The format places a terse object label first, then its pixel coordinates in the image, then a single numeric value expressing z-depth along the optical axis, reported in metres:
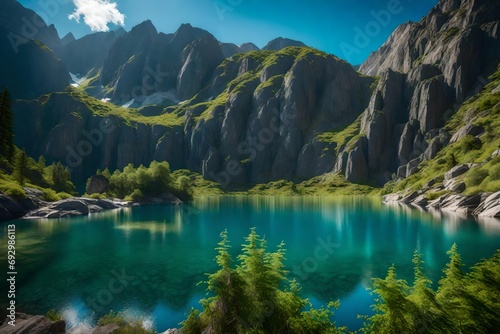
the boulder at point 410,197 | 118.16
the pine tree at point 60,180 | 118.94
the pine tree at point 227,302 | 14.18
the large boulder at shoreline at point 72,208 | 82.81
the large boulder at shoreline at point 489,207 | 68.50
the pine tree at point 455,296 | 13.80
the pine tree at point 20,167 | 95.59
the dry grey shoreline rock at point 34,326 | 16.28
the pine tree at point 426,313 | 13.25
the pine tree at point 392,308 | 13.60
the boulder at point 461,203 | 77.74
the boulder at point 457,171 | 100.62
